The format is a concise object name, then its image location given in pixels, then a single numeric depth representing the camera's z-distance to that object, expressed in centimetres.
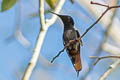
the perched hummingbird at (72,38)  502
